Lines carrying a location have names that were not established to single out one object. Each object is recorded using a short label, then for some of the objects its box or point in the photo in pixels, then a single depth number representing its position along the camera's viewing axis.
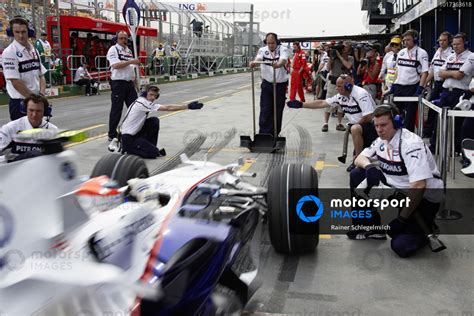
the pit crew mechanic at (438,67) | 8.35
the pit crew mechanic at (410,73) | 8.38
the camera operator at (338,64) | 10.87
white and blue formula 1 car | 1.94
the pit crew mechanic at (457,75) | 7.61
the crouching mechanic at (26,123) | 4.95
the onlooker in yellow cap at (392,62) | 9.98
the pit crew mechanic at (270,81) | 8.41
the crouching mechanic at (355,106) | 6.79
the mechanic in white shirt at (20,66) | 6.31
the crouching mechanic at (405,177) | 4.16
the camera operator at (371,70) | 12.19
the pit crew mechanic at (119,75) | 8.62
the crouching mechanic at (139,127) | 7.62
